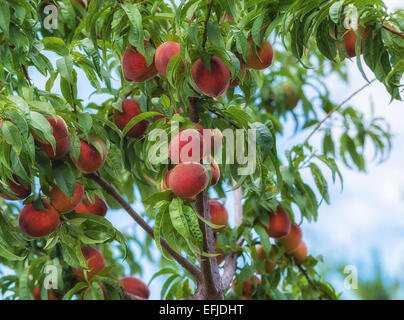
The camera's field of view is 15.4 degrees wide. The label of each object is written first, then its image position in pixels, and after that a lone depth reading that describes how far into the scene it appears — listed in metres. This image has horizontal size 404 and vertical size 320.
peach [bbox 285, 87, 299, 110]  3.57
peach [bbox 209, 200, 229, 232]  2.96
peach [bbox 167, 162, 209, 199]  2.54
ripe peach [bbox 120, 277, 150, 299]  3.02
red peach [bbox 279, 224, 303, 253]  3.06
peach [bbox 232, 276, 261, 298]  3.07
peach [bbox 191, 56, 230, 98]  2.57
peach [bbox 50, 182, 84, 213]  2.68
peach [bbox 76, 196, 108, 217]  2.80
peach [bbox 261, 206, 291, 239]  2.97
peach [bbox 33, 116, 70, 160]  2.59
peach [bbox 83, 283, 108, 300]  2.87
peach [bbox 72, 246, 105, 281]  2.90
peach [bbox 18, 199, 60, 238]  2.67
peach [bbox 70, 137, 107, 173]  2.68
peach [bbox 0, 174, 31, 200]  2.63
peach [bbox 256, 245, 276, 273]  3.11
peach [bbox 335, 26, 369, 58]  2.58
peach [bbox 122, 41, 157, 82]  2.67
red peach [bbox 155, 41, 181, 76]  2.60
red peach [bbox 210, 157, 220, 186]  2.63
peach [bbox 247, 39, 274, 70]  2.63
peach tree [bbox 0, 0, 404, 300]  2.53
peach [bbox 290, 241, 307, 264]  3.11
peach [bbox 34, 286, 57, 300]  2.97
